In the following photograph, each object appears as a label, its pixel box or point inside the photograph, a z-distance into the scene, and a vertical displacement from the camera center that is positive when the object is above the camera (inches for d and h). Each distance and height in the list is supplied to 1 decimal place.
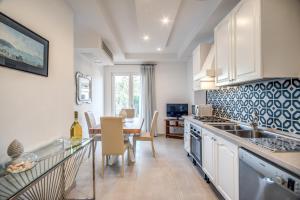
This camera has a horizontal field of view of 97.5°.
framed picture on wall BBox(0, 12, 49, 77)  40.5 +19.4
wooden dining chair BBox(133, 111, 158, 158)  113.3 -29.6
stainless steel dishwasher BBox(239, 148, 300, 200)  30.5 -21.3
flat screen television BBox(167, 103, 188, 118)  171.7 -10.0
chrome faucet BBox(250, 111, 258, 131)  61.7 -9.0
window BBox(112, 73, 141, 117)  188.9 +16.5
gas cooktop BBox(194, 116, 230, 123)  88.4 -12.3
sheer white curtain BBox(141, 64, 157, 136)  180.6 +13.0
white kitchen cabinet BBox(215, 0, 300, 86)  48.8 +24.0
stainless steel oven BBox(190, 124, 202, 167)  85.2 -27.9
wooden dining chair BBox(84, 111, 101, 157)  109.2 -16.5
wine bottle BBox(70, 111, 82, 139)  65.7 -14.4
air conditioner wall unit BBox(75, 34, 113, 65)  106.1 +46.7
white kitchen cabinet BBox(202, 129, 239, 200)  51.7 -28.6
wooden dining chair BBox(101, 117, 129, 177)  85.1 -22.1
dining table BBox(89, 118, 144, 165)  91.6 -19.3
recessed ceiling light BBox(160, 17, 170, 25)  88.3 +56.8
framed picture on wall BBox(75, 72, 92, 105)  120.7 +14.2
